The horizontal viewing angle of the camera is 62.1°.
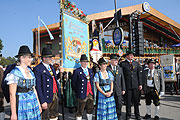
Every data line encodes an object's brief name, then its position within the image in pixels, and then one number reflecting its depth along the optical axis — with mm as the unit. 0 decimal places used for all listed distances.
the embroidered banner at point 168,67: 10180
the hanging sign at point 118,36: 10875
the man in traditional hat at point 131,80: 5112
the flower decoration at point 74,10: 5397
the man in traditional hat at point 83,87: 4207
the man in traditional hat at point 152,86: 5191
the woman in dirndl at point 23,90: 2577
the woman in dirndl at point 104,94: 3766
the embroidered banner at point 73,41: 5332
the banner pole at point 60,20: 5227
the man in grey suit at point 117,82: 4707
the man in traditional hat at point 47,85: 3463
